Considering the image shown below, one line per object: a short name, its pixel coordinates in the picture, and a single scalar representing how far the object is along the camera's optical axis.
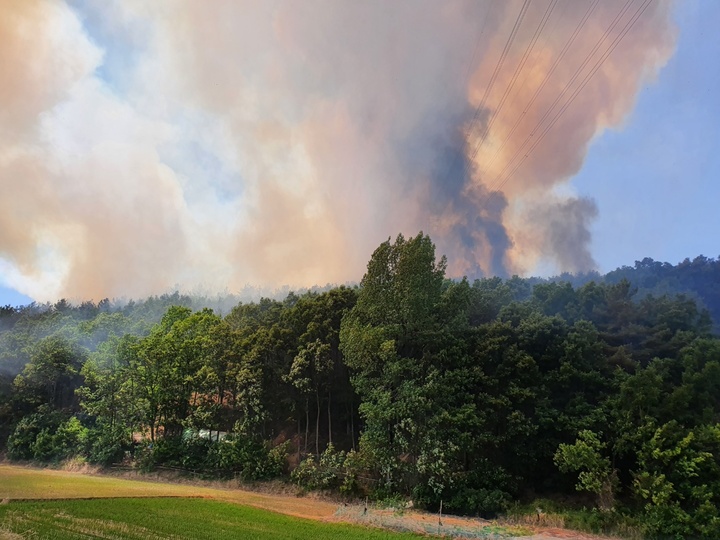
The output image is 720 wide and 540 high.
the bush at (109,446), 48.00
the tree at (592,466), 29.59
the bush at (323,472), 38.31
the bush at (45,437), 52.56
